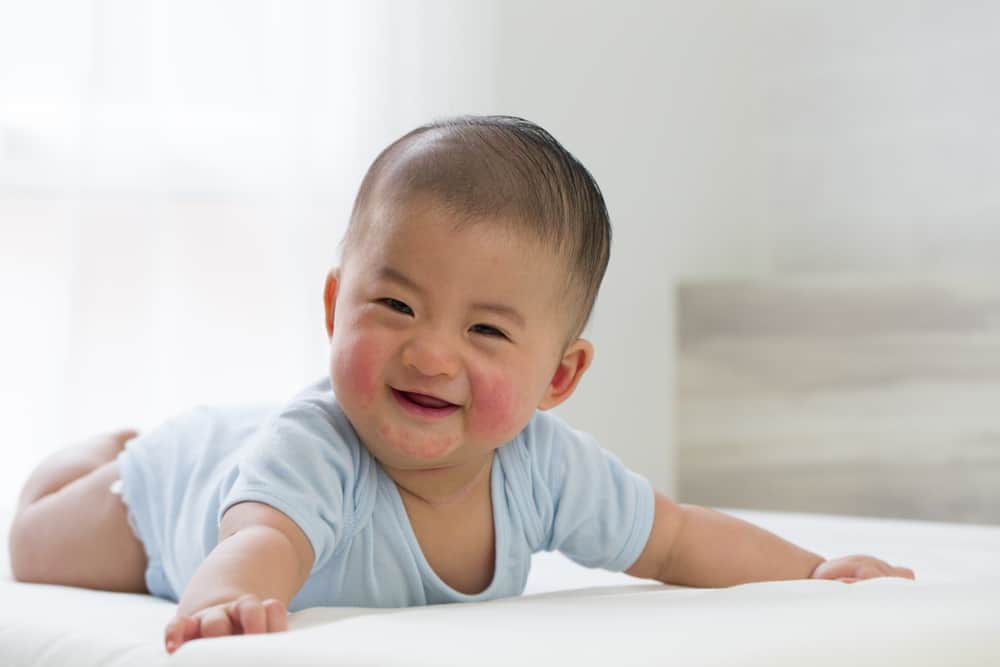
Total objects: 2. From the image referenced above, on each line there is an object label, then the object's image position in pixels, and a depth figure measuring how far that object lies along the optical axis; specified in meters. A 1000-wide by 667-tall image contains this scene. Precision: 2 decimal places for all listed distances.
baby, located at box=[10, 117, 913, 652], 1.06
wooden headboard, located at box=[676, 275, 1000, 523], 2.26
